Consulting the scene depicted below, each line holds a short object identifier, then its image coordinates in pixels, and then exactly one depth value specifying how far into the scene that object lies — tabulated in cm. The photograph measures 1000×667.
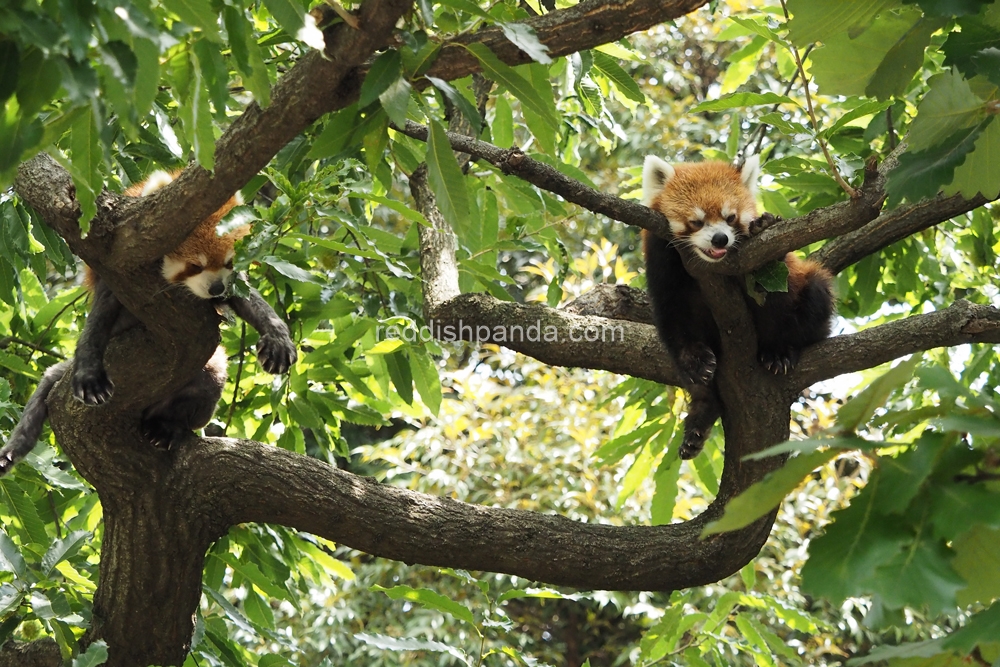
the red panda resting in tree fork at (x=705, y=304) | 501
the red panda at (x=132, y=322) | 468
